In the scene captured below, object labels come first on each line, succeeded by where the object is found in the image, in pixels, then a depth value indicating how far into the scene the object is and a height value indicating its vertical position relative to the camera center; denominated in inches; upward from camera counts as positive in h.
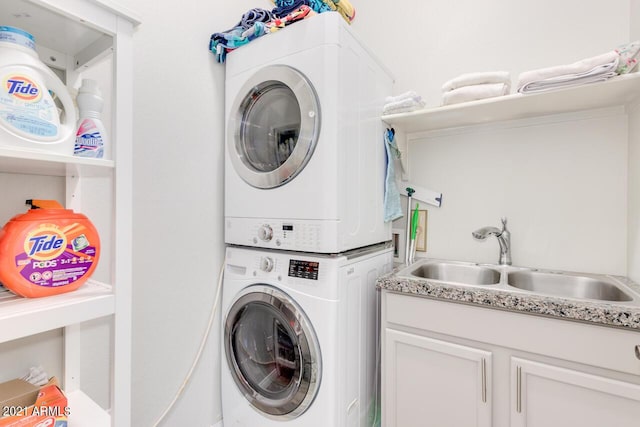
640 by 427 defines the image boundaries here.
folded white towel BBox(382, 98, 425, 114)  64.3 +23.3
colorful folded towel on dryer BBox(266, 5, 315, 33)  54.4 +36.1
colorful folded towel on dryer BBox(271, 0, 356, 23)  58.8 +41.7
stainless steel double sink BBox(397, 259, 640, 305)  52.5 -13.1
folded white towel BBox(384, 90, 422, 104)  64.6 +25.2
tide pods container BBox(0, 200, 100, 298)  28.1 -4.0
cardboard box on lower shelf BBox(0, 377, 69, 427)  28.9 -20.2
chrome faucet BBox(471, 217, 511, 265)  64.4 -5.3
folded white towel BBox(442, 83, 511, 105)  56.2 +23.2
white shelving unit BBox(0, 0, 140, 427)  28.5 +4.9
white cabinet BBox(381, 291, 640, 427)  39.2 -23.1
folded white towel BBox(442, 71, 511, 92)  57.0 +25.9
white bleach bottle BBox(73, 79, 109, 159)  33.3 +9.8
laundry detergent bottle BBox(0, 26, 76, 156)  26.8 +10.4
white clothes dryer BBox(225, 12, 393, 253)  50.3 +13.6
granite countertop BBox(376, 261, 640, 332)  38.3 -12.6
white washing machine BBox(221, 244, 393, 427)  49.9 -23.3
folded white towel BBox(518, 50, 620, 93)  46.3 +22.7
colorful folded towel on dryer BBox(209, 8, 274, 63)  61.4 +36.6
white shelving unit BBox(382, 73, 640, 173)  49.4 +20.7
